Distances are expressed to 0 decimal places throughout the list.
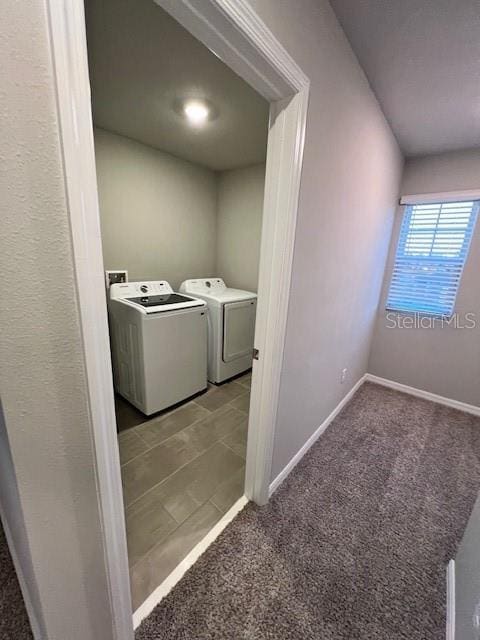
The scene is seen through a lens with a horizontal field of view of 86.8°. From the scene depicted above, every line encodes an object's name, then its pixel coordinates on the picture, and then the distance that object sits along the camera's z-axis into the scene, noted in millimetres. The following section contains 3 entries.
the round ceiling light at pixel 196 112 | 1675
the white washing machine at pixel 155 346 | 1989
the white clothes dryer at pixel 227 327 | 2545
